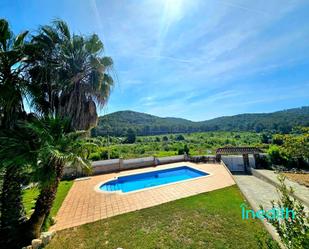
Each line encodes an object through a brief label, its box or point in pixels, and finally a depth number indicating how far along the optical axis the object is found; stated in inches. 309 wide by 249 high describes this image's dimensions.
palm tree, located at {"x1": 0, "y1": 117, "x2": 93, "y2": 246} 141.2
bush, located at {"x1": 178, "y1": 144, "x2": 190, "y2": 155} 724.1
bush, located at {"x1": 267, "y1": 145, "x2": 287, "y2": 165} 546.9
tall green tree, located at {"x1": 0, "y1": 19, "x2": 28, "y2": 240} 157.6
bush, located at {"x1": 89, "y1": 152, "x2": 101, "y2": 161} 558.9
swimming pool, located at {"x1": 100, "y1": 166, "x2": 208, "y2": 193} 412.4
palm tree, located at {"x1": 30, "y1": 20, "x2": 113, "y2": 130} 199.8
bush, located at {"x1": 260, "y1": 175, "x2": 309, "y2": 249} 67.4
